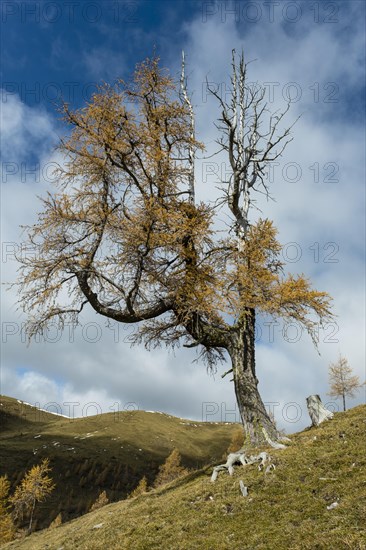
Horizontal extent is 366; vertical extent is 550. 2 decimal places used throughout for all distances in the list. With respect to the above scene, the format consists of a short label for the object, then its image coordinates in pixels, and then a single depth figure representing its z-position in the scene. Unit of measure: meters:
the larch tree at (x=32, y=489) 49.31
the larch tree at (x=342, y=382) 56.16
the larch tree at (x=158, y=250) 15.41
